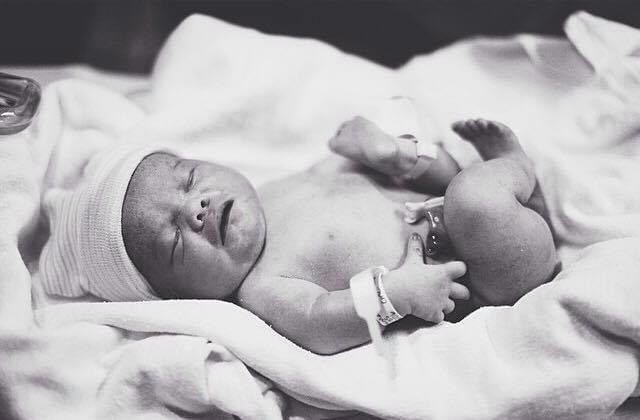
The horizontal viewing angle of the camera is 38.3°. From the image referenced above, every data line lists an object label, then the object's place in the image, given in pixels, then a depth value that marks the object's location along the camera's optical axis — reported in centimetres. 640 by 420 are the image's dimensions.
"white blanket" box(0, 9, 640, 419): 50
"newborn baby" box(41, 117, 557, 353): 52
